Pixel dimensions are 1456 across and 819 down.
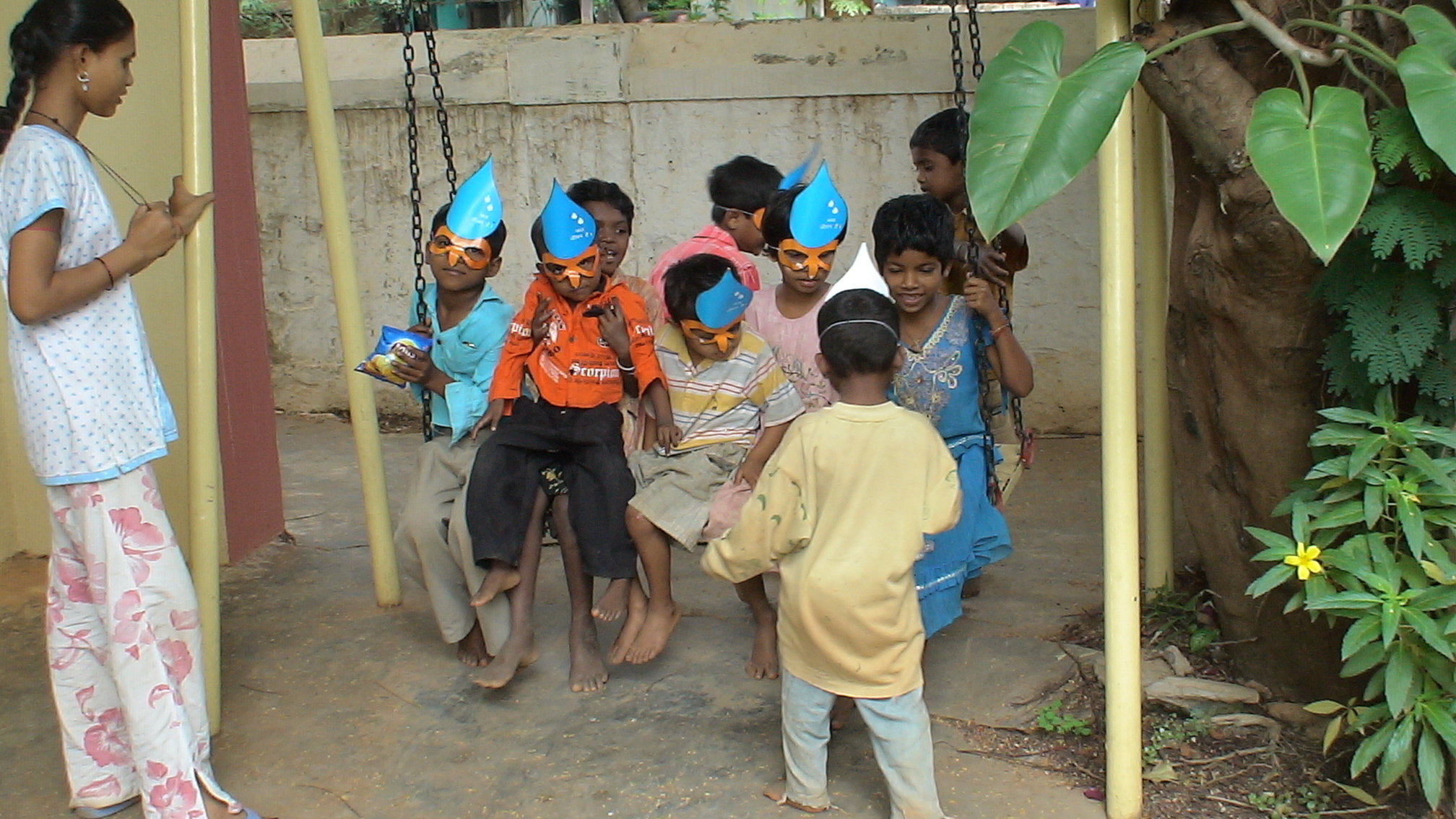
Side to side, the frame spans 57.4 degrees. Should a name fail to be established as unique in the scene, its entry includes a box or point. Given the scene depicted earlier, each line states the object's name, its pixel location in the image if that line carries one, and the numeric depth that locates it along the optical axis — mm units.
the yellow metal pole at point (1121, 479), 2969
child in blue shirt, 3789
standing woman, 2842
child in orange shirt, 3713
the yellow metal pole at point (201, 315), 3365
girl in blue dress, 3625
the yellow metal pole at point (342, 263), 4078
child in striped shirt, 3676
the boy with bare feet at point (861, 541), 2975
